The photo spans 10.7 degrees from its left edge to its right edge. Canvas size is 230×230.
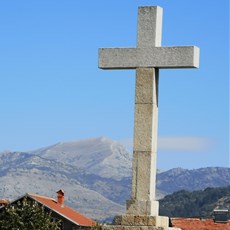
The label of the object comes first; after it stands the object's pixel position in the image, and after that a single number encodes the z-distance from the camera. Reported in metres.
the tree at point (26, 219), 59.41
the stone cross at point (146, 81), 24.64
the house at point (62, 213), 83.62
